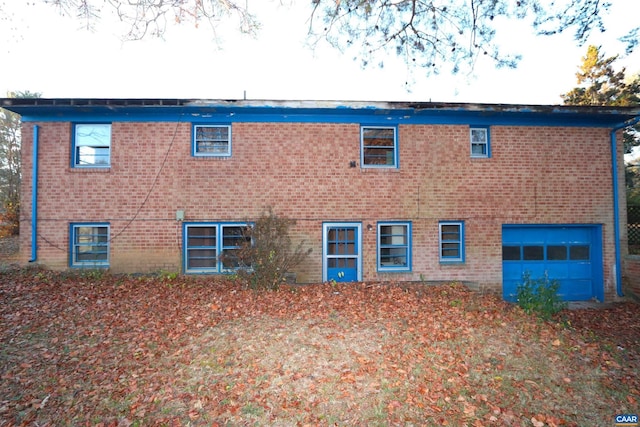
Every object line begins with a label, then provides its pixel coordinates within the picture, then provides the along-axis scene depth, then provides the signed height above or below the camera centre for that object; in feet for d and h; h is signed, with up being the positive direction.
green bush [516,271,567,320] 21.85 -6.03
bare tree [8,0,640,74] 20.27 +14.44
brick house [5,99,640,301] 29.68 +3.59
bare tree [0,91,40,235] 61.21 +15.03
